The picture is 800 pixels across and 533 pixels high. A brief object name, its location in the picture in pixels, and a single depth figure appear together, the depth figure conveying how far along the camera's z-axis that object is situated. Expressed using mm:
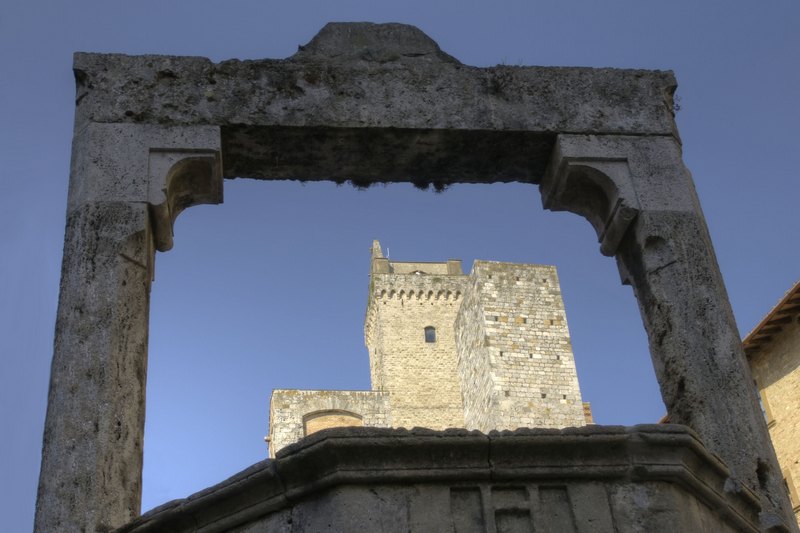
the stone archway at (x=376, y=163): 5145
